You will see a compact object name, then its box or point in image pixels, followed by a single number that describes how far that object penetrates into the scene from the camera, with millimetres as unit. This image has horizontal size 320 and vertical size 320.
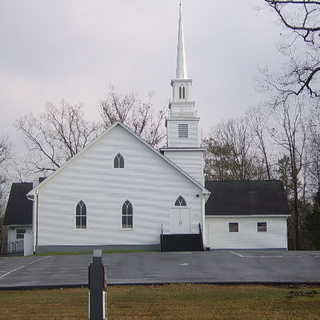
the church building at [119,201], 36562
